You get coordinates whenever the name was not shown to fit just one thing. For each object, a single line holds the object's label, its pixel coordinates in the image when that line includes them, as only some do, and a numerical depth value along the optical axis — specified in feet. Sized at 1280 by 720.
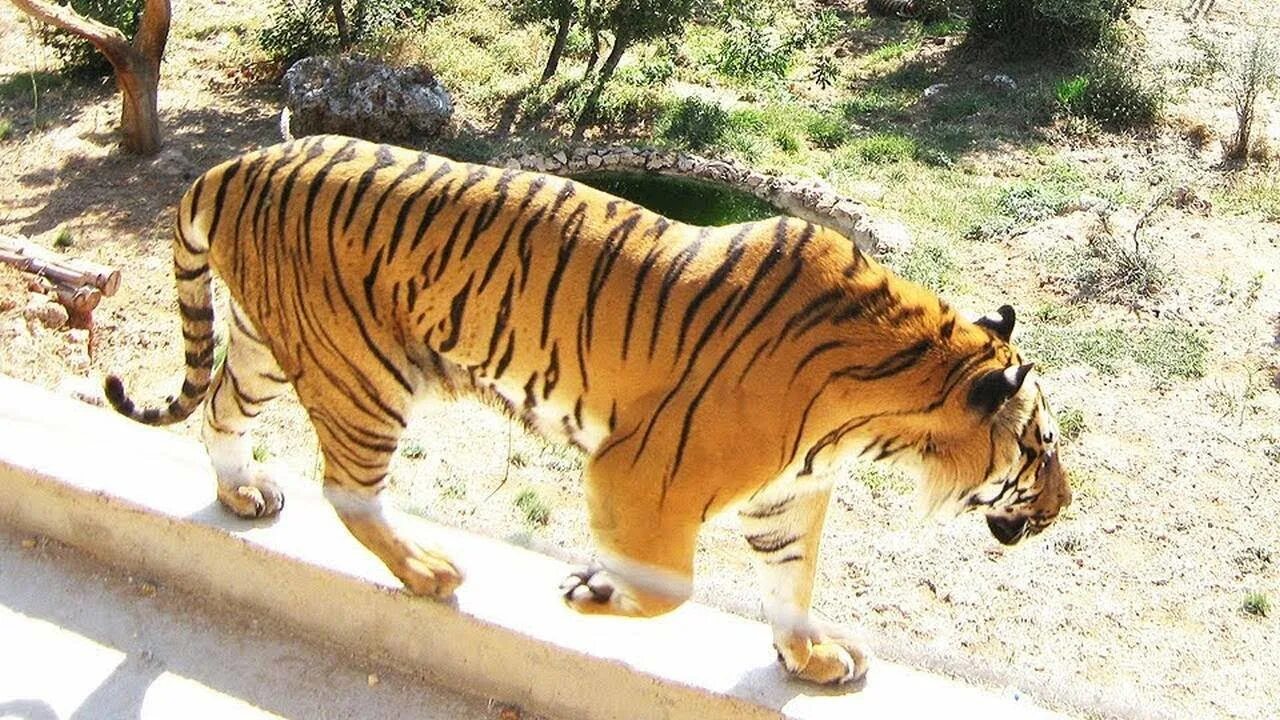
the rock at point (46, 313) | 20.97
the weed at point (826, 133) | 32.22
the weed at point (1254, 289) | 25.53
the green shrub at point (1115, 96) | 32.86
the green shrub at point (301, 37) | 34.12
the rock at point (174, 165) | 29.04
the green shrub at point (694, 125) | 31.12
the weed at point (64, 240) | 25.73
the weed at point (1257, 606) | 18.16
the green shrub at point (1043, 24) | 35.96
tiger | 10.70
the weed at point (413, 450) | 20.24
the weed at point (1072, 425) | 21.72
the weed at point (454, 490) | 19.34
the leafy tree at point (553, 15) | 32.32
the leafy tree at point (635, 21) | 31.73
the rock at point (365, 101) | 30.04
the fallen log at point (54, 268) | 21.27
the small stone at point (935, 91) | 35.73
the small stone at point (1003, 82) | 35.50
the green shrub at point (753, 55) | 32.68
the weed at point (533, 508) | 19.06
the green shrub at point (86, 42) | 32.40
